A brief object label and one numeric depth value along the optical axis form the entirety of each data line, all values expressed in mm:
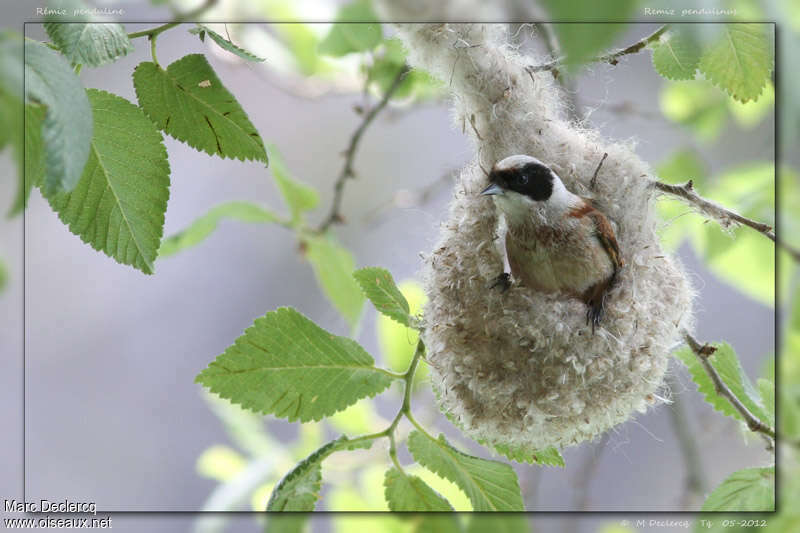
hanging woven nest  3299
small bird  3319
